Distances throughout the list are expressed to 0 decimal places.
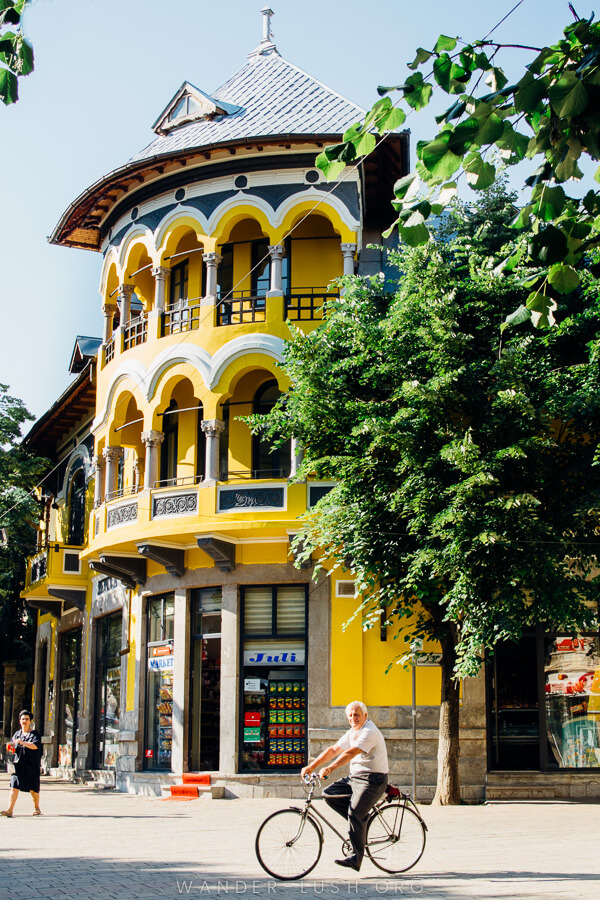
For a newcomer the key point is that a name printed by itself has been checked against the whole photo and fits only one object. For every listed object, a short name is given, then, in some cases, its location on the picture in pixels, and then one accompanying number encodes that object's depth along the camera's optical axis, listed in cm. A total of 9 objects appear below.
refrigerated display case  2188
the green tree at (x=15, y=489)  2969
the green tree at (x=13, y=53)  554
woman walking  1719
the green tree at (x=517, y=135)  531
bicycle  1019
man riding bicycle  1003
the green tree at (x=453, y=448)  1684
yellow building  2189
